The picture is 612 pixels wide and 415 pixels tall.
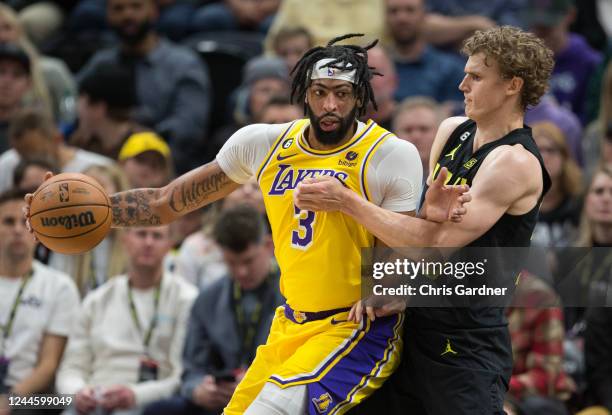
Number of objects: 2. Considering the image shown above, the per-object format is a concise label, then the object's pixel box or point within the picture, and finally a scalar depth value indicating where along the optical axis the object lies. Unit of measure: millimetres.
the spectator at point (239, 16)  21896
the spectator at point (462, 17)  20279
